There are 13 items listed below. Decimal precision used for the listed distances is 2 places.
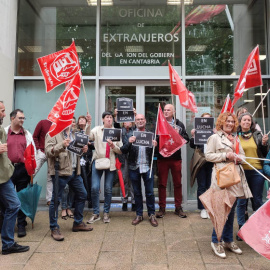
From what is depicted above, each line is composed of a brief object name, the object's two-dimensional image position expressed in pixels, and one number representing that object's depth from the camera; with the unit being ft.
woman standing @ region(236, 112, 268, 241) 14.47
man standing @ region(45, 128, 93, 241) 14.47
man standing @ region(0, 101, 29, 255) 12.91
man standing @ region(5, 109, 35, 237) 14.92
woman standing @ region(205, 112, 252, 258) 12.94
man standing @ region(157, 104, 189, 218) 18.20
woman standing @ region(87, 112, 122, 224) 17.16
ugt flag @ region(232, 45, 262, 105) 16.88
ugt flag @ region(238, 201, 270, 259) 10.61
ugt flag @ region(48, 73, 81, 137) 14.14
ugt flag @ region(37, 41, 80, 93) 17.10
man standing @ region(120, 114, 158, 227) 16.87
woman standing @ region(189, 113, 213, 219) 18.43
